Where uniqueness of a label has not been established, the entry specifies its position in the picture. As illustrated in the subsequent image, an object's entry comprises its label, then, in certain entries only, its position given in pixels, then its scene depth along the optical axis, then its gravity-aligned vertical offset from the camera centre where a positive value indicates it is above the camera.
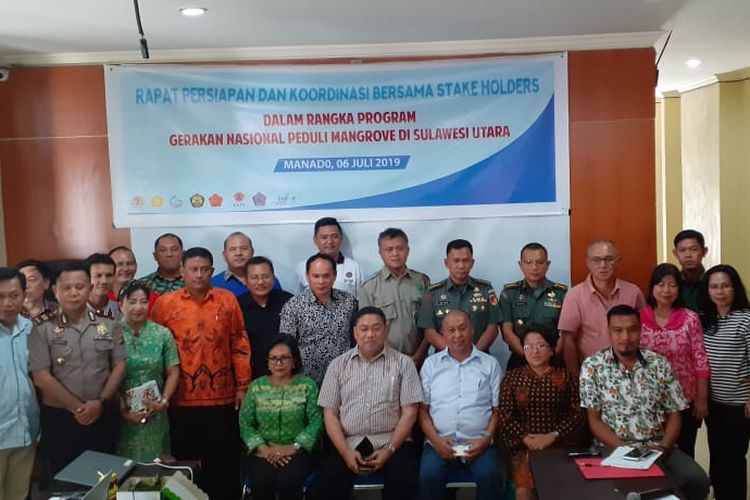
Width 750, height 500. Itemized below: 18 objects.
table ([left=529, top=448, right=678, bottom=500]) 2.59 -1.04
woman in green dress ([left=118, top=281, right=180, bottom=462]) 3.61 -0.73
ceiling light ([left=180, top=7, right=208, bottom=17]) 4.03 +1.21
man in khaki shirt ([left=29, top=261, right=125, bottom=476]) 3.37 -0.67
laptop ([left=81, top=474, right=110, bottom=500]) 2.49 -0.93
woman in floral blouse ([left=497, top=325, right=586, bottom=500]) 3.52 -0.98
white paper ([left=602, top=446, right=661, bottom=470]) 2.82 -1.02
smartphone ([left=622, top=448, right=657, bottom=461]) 2.89 -1.02
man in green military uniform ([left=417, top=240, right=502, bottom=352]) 4.16 -0.52
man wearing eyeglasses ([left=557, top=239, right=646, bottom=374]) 4.00 -0.56
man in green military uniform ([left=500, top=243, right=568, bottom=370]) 4.15 -0.53
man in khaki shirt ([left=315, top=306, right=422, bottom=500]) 3.58 -0.96
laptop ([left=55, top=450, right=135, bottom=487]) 2.79 -0.97
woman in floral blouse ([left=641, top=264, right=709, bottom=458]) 3.68 -0.71
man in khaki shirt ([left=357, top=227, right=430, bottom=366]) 4.30 -0.48
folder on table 2.75 -1.03
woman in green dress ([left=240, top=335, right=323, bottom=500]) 3.58 -1.00
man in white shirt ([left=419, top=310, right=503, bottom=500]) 3.55 -1.02
